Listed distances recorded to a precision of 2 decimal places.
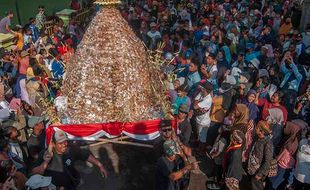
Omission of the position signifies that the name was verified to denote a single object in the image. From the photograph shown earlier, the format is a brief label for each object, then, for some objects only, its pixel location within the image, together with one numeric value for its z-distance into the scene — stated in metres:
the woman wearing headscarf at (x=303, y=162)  5.73
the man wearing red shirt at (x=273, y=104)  6.96
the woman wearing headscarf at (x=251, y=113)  6.66
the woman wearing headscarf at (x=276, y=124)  6.74
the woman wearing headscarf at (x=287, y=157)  6.10
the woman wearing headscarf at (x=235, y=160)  5.78
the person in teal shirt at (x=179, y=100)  7.71
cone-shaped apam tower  7.59
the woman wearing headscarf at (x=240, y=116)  6.69
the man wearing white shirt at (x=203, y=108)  7.46
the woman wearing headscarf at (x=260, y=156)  5.80
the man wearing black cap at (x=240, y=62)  9.60
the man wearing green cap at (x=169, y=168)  5.41
